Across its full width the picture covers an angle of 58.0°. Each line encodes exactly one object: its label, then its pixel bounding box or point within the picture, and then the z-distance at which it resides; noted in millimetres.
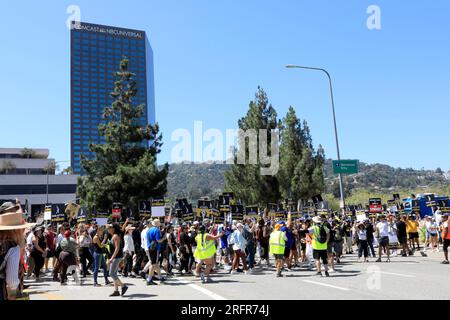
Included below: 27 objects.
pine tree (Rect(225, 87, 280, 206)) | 41000
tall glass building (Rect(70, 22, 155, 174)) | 189875
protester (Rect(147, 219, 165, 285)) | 12273
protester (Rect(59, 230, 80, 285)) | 12797
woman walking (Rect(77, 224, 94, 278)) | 14453
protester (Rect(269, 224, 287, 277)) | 13453
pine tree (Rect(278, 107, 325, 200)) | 40438
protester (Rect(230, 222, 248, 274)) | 15086
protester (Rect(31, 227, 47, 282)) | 14555
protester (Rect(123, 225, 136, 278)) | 13226
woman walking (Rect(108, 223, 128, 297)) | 10211
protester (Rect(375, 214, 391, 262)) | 17875
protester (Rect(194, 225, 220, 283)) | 13000
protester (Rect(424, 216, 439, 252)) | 20719
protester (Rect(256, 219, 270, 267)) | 16969
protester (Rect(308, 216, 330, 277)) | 13180
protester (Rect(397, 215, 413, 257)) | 18484
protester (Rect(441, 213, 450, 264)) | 14970
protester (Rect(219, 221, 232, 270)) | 17319
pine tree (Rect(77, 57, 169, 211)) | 33562
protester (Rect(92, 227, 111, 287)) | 12481
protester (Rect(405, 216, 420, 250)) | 20734
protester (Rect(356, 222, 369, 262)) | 17641
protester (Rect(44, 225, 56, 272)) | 16047
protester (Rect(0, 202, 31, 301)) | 4543
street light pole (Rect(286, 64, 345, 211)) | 24422
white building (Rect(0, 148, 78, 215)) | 80062
